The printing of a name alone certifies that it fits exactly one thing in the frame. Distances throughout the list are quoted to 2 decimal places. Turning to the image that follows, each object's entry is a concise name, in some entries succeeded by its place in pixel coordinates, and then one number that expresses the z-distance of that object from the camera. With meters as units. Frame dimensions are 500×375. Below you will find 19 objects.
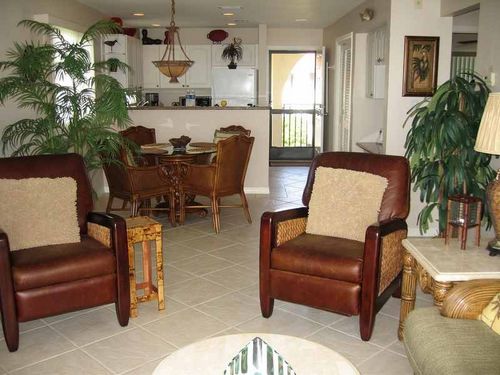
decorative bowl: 5.56
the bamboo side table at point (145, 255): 3.24
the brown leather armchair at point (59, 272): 2.79
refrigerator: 9.19
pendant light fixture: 5.35
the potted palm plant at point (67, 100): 3.81
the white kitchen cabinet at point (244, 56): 9.30
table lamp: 2.51
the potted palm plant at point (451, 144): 3.58
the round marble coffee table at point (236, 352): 1.83
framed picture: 4.96
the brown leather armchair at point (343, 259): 2.89
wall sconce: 5.78
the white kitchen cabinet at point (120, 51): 7.79
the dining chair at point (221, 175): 5.12
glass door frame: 9.89
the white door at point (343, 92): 7.00
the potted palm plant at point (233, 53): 9.16
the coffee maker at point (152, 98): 9.24
